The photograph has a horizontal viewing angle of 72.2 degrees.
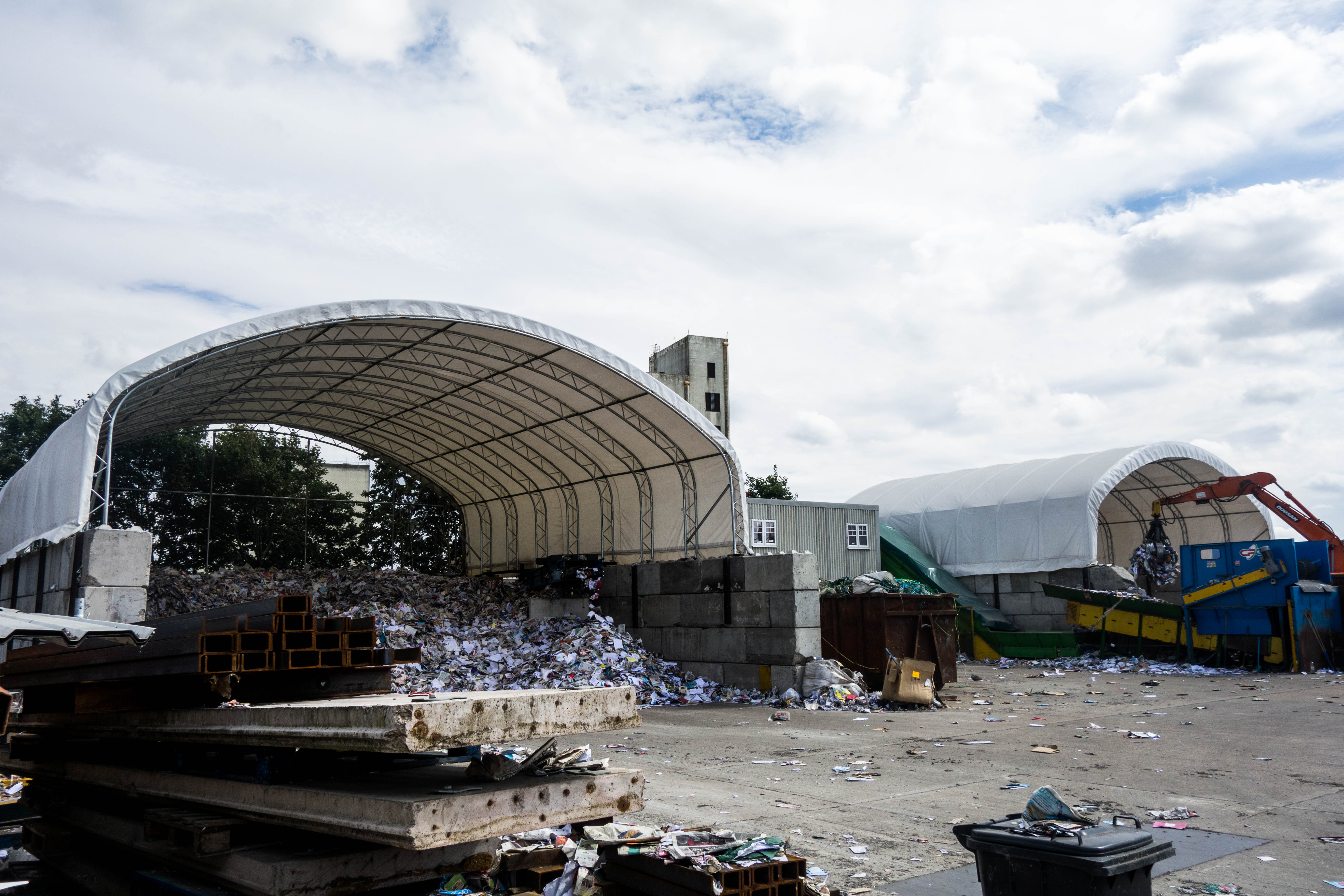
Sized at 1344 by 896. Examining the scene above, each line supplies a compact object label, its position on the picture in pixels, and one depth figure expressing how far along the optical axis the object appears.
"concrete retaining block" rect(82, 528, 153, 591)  11.51
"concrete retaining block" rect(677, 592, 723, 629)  16.30
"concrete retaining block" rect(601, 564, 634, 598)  18.73
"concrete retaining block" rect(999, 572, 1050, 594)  25.31
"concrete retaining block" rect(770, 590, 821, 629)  14.72
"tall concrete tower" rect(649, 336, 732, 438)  50.47
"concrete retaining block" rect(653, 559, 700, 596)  16.86
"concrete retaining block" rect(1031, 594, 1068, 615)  24.86
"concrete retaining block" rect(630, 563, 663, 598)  17.83
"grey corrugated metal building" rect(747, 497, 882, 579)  27.59
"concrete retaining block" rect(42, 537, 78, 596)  12.16
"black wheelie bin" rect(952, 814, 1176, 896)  3.70
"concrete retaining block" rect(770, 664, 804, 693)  14.67
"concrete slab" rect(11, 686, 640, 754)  4.00
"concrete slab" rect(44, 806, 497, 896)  4.32
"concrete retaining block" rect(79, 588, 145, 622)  11.38
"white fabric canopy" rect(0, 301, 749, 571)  12.86
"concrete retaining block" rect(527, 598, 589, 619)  20.09
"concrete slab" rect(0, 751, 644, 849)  4.07
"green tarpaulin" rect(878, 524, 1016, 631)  26.34
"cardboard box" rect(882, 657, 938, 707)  14.15
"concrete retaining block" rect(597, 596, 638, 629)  18.50
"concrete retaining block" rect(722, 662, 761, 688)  15.43
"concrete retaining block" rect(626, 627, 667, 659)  17.59
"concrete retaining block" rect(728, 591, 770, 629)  15.32
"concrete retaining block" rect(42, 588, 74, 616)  11.96
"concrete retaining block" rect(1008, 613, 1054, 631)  25.14
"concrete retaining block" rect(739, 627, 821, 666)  14.69
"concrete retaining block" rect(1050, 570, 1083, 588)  24.38
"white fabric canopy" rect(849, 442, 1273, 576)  24.72
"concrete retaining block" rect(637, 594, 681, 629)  17.25
